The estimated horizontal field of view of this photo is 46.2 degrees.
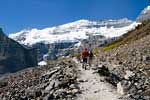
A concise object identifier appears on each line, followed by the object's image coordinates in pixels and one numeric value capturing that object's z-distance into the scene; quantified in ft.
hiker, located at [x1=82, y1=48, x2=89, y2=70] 61.62
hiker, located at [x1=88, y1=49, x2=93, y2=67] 63.09
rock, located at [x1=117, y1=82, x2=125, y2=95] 39.87
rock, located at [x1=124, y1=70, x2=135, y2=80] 48.70
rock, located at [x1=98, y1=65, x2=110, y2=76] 50.57
